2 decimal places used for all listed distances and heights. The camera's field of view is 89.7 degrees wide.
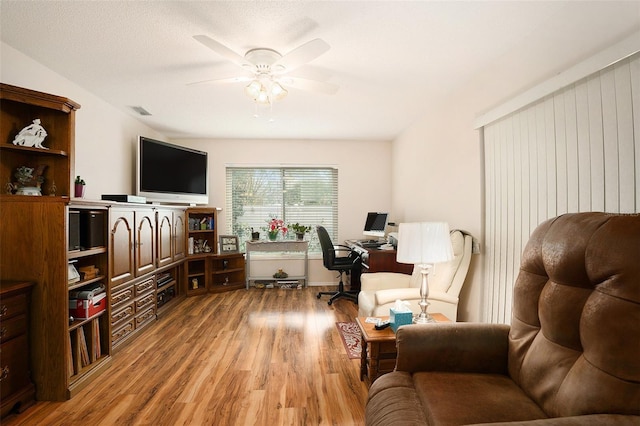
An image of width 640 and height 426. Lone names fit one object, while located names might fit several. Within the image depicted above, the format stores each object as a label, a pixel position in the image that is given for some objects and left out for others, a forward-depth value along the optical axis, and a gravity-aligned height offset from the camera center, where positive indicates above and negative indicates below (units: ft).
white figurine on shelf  6.94 +1.83
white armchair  8.21 -2.01
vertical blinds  4.84 +0.95
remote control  6.89 -2.35
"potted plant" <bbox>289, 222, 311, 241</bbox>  16.69 -0.73
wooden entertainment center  6.66 -0.85
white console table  15.98 -1.48
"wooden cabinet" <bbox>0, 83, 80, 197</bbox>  7.07 +1.76
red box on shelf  7.48 -2.09
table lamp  6.71 -0.61
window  17.51 +1.03
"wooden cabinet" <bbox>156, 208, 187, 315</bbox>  12.32 -1.42
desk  11.85 -1.72
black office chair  14.07 -2.01
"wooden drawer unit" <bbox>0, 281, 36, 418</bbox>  5.98 -2.51
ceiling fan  6.56 +3.50
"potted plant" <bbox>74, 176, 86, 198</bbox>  8.36 +0.81
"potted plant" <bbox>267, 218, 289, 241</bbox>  16.43 -0.59
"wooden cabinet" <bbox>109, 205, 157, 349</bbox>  8.96 -1.59
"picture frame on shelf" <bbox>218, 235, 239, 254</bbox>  16.56 -1.37
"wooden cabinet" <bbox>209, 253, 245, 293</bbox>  16.29 -2.80
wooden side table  6.57 -2.82
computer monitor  14.44 -0.39
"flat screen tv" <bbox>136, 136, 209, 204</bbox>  13.10 +2.02
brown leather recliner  3.10 -1.72
